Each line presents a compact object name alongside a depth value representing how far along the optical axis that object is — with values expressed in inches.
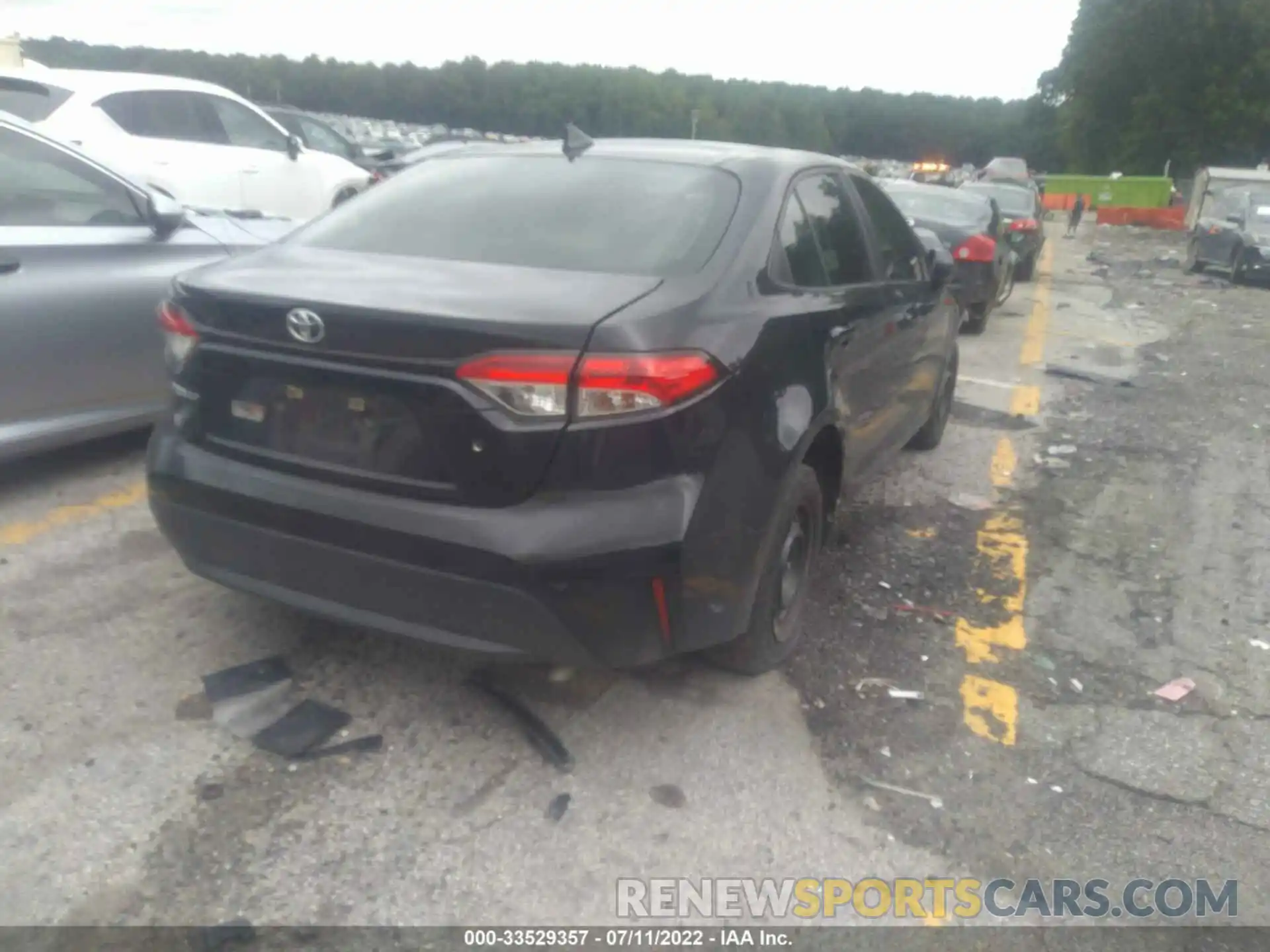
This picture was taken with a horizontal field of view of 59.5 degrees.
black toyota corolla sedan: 108.9
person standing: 1207.6
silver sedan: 180.2
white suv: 325.7
